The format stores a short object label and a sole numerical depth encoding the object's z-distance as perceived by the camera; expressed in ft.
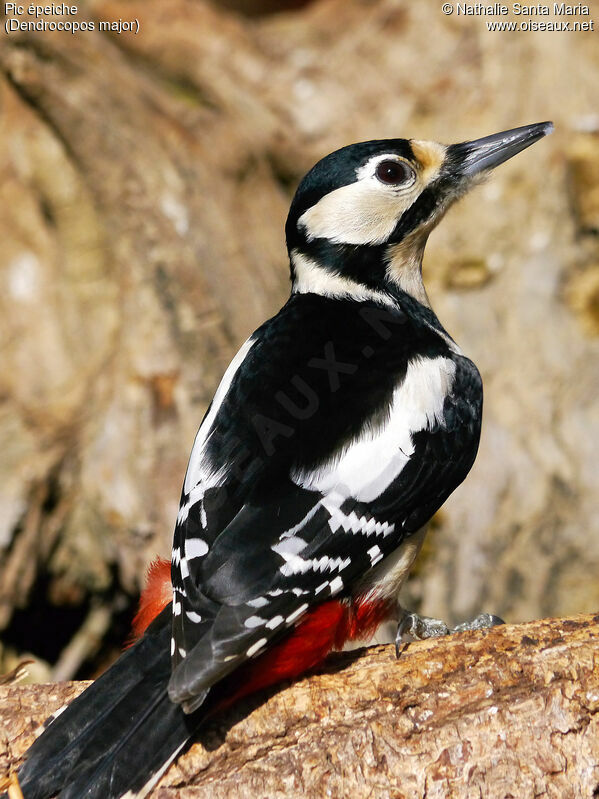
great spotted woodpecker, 15.29
